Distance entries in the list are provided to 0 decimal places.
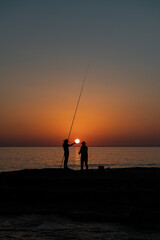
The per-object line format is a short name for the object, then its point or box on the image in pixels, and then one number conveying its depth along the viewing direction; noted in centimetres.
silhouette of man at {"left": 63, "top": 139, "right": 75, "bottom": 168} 1814
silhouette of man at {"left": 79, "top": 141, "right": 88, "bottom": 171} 1814
